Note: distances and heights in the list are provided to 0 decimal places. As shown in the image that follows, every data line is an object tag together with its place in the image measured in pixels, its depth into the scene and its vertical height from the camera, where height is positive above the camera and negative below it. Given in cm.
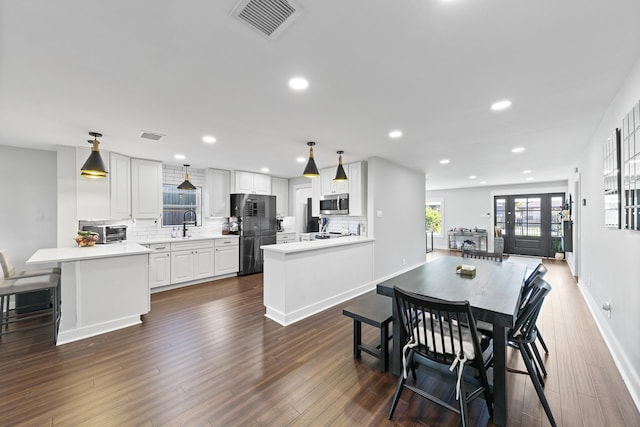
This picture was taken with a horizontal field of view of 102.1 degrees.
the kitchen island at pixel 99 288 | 279 -86
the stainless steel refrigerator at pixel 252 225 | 566 -27
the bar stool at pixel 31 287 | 269 -78
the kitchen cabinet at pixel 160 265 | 439 -89
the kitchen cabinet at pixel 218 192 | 560 +49
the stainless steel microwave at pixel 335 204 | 496 +17
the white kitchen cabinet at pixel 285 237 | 659 -63
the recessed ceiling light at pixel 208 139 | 346 +102
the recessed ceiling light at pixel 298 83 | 198 +102
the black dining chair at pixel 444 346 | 152 -88
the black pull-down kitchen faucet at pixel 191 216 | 543 -10
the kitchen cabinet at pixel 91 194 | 383 +31
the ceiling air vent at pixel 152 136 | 329 +102
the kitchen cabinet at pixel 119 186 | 421 +47
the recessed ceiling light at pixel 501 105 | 238 +102
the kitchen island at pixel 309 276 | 322 -88
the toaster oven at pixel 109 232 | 398 -29
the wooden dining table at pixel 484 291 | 167 -62
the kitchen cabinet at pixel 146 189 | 456 +46
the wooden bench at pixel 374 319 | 222 -93
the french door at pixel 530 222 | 771 -31
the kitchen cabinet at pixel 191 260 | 467 -88
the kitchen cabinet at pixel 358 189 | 478 +45
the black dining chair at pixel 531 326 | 168 -81
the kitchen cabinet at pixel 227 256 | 529 -89
